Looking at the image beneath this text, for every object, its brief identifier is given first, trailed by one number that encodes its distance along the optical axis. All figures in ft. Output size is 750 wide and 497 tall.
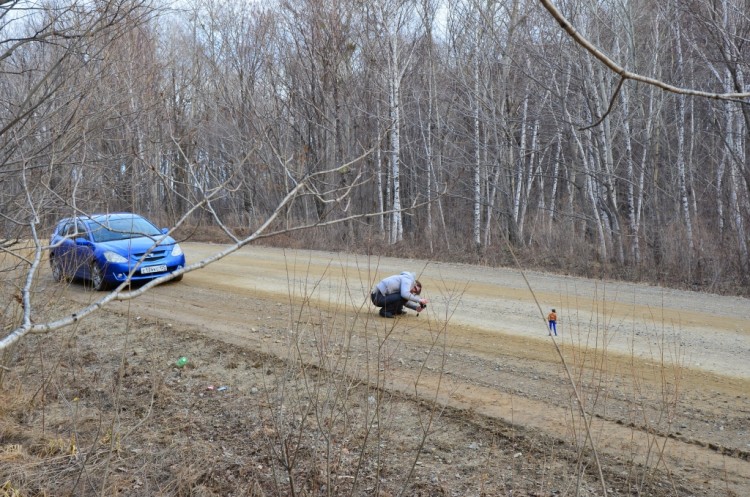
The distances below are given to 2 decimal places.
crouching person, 30.66
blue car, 39.68
